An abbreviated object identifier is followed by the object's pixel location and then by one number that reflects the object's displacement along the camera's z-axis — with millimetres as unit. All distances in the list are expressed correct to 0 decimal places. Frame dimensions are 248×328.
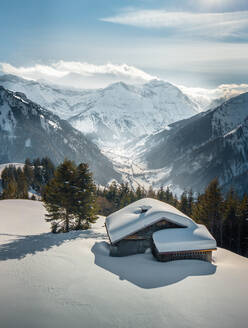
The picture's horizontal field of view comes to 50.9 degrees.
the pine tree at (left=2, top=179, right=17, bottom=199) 66356
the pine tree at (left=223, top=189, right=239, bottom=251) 45906
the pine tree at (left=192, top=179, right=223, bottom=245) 43125
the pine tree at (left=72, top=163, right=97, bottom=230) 32375
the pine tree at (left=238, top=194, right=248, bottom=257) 43094
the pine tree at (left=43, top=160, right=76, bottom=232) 31641
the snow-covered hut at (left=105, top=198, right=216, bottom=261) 22328
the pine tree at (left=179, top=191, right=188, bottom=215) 64500
